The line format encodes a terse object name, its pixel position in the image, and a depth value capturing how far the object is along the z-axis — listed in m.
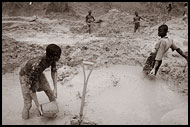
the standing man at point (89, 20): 10.77
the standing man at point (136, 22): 10.47
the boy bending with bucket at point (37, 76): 3.30
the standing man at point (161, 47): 4.25
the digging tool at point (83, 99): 3.34
